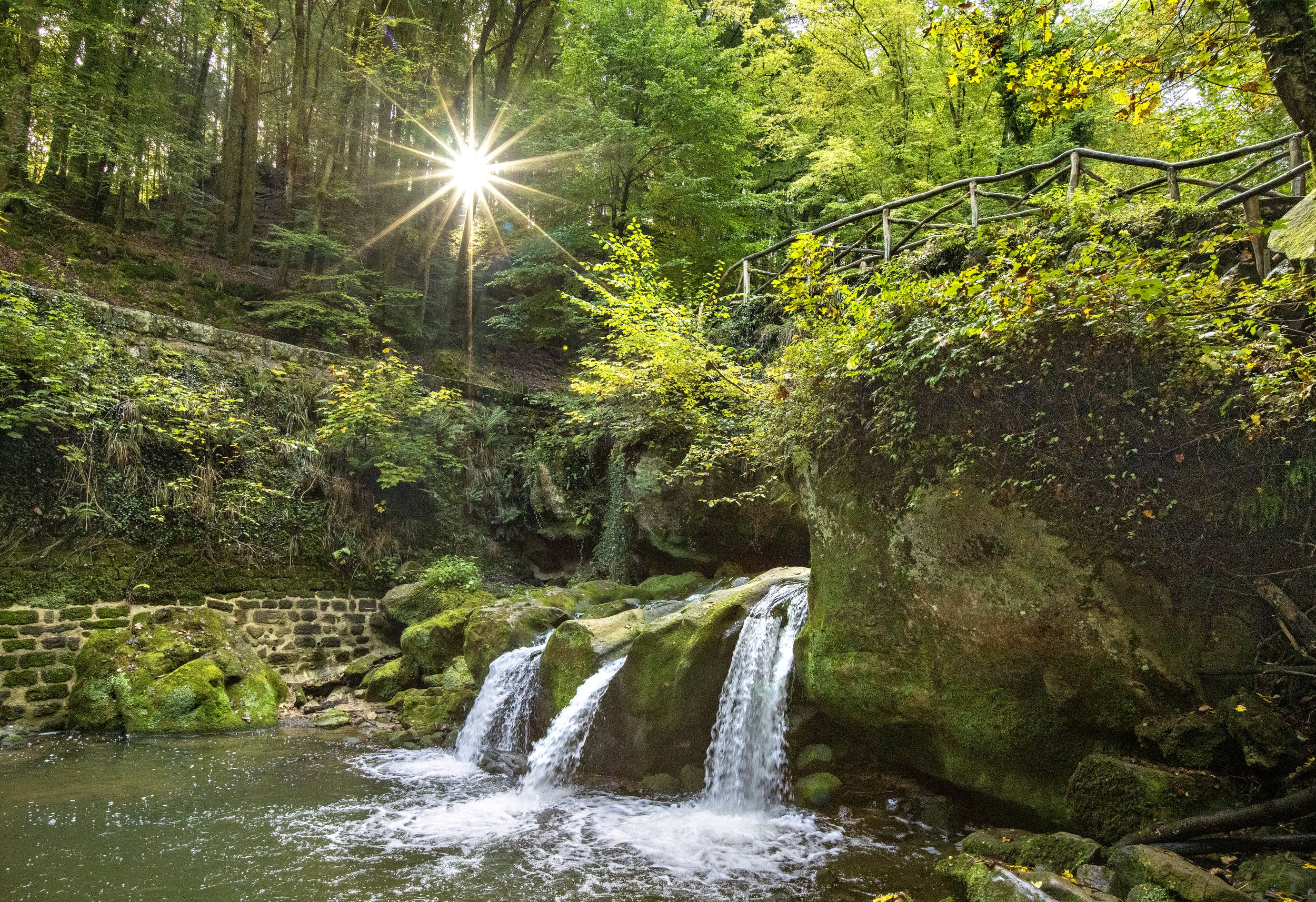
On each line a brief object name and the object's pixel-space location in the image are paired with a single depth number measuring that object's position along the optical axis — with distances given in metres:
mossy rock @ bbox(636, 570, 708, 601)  8.77
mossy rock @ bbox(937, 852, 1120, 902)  2.94
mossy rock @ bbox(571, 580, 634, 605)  9.09
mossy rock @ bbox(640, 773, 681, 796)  5.67
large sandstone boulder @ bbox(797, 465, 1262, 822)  3.89
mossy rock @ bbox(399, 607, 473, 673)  9.18
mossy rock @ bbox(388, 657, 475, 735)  7.87
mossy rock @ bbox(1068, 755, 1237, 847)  3.42
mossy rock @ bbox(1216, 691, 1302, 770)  3.32
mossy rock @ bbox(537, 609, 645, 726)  6.62
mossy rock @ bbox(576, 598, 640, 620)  8.18
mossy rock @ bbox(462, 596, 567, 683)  7.96
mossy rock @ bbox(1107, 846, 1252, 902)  2.71
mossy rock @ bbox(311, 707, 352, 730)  8.11
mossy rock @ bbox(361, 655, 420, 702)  9.16
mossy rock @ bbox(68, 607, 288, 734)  7.49
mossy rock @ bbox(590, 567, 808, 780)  5.85
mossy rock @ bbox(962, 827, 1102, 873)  3.38
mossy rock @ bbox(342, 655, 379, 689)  9.66
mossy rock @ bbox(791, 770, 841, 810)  5.02
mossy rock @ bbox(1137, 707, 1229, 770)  3.52
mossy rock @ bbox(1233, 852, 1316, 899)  2.72
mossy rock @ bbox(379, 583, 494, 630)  10.12
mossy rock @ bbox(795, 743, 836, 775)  5.29
